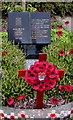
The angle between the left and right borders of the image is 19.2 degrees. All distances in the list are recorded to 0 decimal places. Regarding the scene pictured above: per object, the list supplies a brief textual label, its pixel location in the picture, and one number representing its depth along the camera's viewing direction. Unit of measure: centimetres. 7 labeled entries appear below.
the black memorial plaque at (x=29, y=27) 496
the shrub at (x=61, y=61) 353
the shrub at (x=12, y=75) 339
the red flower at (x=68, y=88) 319
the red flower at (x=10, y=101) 312
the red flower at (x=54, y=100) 318
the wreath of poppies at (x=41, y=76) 278
